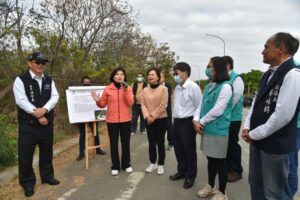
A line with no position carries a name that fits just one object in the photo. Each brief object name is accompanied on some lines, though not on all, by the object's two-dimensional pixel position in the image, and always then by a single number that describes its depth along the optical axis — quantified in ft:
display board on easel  20.13
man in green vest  16.22
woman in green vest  13.64
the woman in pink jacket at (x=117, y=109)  18.61
